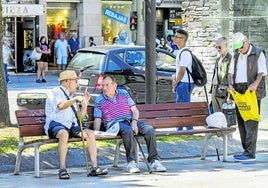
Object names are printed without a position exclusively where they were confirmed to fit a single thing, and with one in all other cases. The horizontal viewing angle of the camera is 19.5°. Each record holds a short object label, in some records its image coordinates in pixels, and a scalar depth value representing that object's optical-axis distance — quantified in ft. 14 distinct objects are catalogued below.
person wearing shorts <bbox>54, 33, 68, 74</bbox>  107.55
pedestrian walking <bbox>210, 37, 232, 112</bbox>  40.65
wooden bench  32.22
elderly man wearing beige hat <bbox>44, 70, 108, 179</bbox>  31.40
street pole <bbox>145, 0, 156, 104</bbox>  39.73
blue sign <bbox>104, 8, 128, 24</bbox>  123.34
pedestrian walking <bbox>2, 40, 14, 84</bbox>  86.90
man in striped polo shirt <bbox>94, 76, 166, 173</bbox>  33.14
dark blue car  57.21
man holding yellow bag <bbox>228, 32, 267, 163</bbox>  36.35
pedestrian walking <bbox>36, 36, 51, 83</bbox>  98.73
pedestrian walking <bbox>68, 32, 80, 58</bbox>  114.62
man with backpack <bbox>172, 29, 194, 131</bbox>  41.22
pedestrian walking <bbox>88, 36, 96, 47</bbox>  117.29
